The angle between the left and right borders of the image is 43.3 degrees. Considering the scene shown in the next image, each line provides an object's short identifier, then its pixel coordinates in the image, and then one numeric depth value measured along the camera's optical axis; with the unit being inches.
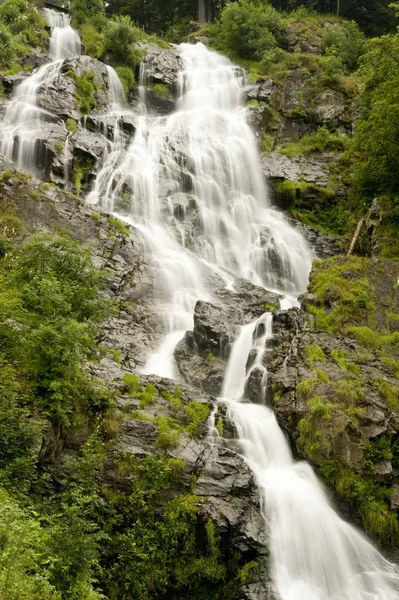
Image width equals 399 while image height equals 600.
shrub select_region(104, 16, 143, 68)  1283.2
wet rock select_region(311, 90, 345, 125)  1182.9
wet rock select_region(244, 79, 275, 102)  1221.8
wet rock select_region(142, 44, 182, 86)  1283.2
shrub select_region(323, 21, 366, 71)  1374.3
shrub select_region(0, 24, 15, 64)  1128.2
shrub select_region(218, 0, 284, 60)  1398.9
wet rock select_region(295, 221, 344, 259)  896.9
